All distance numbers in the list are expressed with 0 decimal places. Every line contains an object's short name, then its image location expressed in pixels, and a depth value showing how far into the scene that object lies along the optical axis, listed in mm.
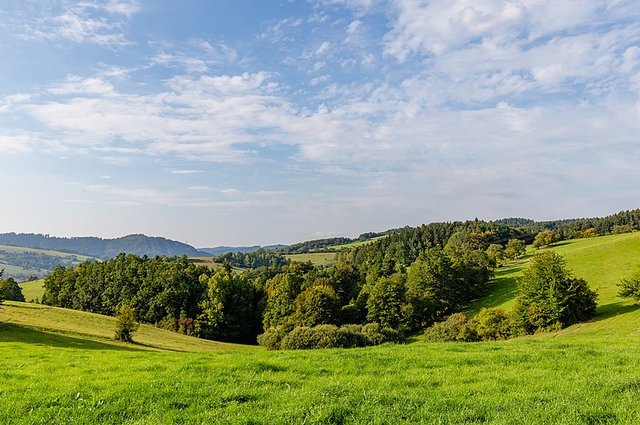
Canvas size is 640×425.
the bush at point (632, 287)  47478
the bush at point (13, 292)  100300
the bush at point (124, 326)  50844
